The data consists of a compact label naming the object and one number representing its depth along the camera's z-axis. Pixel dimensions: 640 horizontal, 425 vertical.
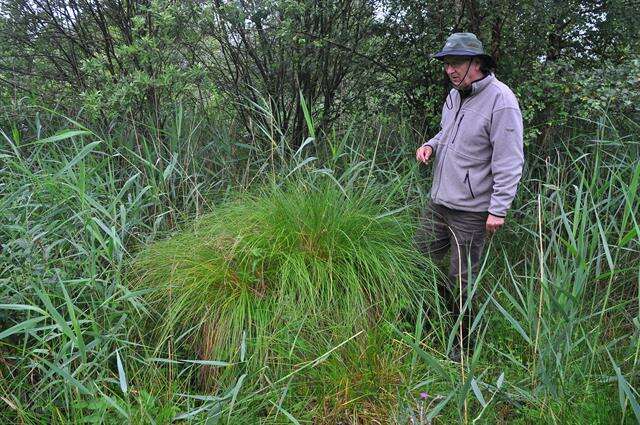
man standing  2.78
